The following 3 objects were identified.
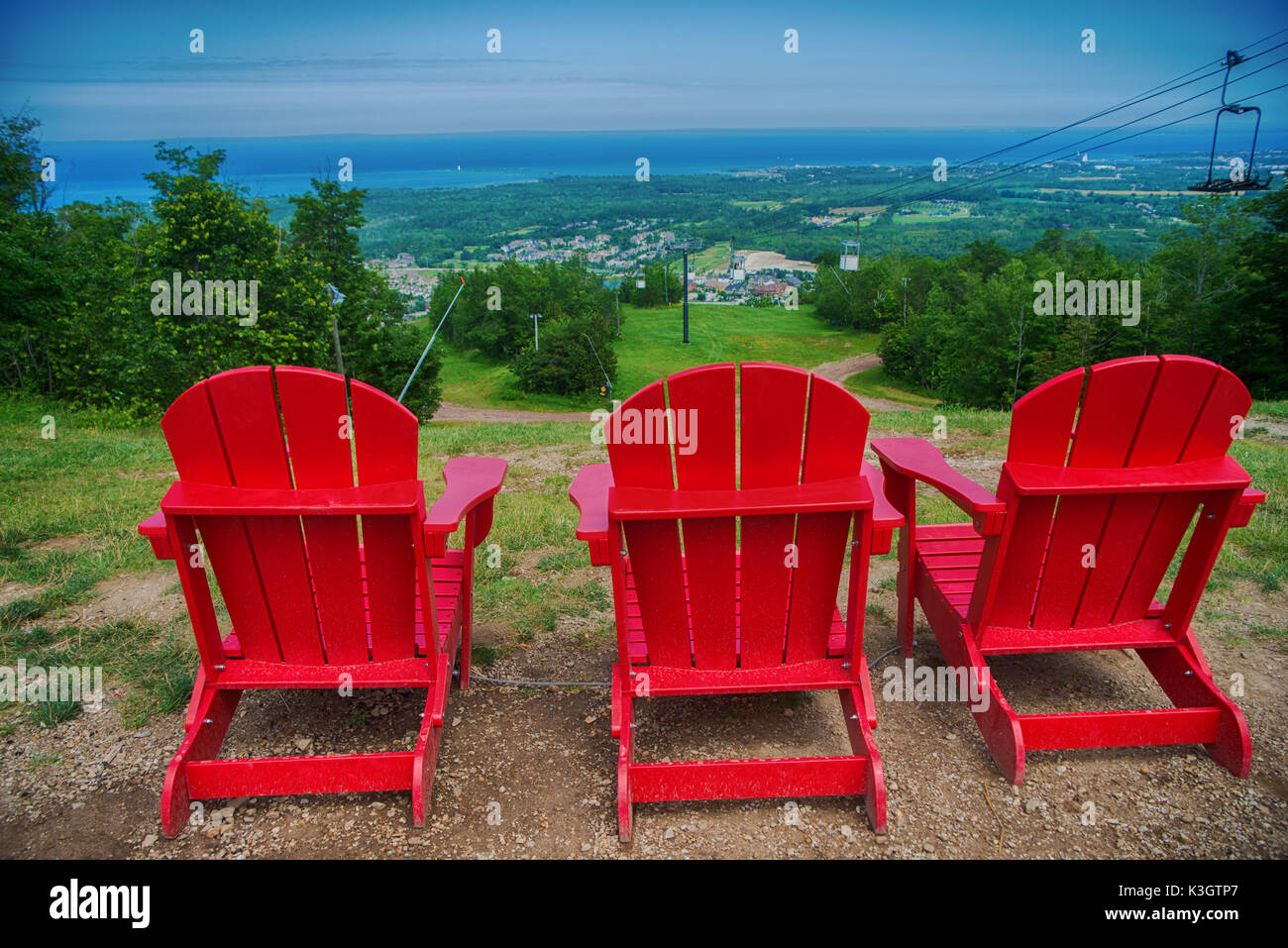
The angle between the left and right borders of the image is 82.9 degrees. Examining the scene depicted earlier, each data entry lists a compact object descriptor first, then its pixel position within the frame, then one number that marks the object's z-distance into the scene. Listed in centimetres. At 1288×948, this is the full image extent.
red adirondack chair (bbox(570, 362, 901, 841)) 210
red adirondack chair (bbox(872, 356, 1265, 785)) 224
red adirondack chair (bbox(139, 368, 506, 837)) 217
